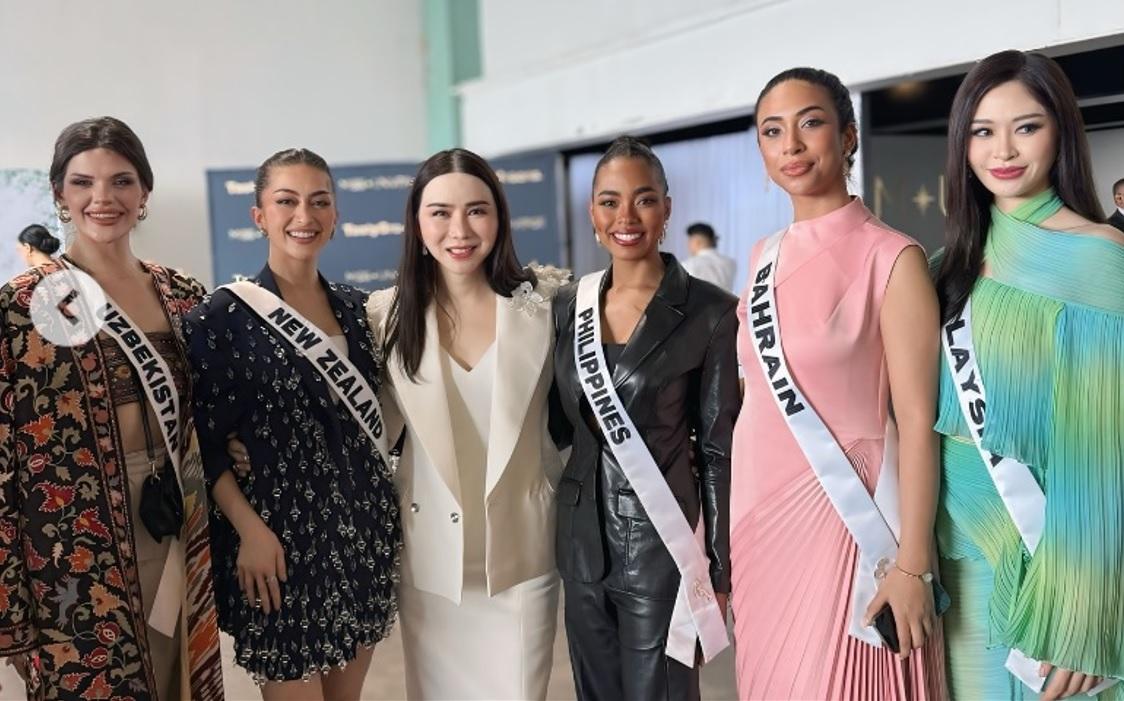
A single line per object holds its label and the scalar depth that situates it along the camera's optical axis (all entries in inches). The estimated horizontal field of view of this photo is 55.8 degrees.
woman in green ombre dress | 62.1
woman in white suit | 85.7
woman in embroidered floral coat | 80.4
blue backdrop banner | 255.3
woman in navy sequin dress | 83.1
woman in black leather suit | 80.4
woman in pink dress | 67.9
